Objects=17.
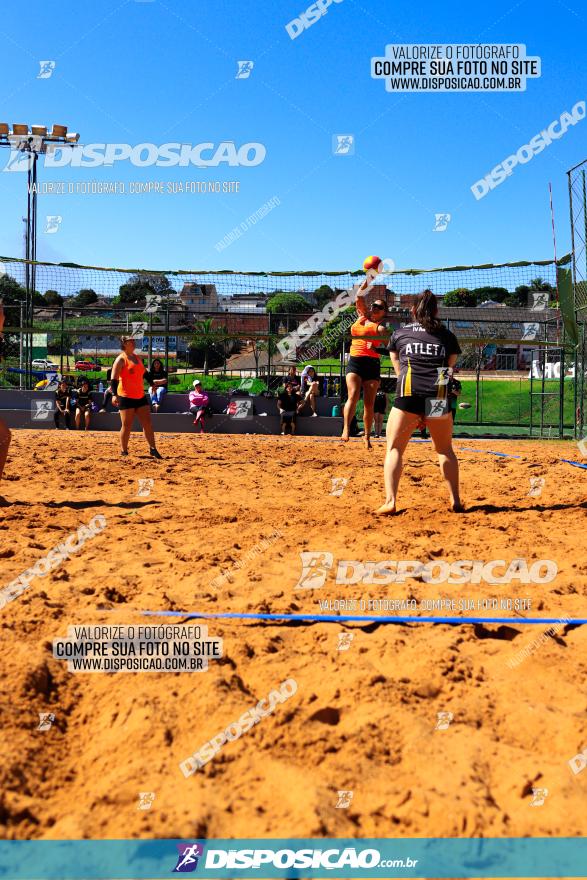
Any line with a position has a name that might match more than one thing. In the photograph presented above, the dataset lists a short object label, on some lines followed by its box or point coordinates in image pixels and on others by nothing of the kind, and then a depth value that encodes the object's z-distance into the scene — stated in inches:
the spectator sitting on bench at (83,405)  644.7
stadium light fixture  821.9
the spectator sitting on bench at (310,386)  678.5
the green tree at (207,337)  645.9
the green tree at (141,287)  687.1
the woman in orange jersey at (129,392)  386.9
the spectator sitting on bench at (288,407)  653.9
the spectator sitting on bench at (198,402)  650.8
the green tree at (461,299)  976.2
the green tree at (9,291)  819.1
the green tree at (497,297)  1103.2
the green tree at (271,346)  690.6
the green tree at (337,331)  701.9
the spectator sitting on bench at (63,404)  642.8
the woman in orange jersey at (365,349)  350.0
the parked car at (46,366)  798.2
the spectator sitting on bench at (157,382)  493.6
